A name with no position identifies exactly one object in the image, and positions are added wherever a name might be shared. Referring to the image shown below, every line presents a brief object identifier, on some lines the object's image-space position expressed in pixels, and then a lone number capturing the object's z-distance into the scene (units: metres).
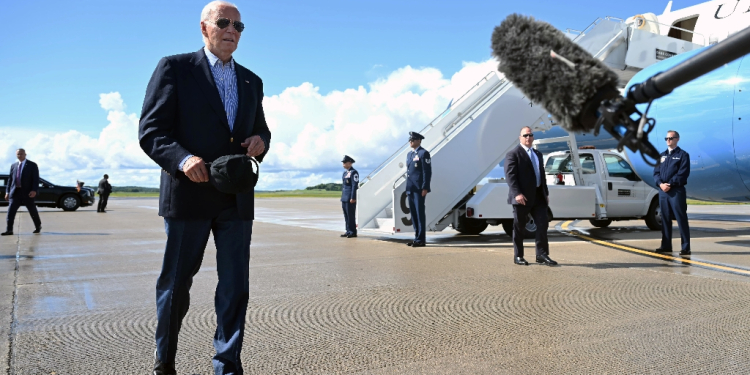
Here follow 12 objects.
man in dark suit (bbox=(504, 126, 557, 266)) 7.02
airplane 7.89
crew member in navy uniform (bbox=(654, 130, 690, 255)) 8.02
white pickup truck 10.00
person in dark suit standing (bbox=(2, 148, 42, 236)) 11.72
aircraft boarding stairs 9.86
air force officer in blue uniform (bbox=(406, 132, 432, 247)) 9.08
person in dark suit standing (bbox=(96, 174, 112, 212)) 22.94
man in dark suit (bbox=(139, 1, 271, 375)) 2.63
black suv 22.80
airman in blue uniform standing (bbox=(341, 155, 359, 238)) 11.01
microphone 1.32
